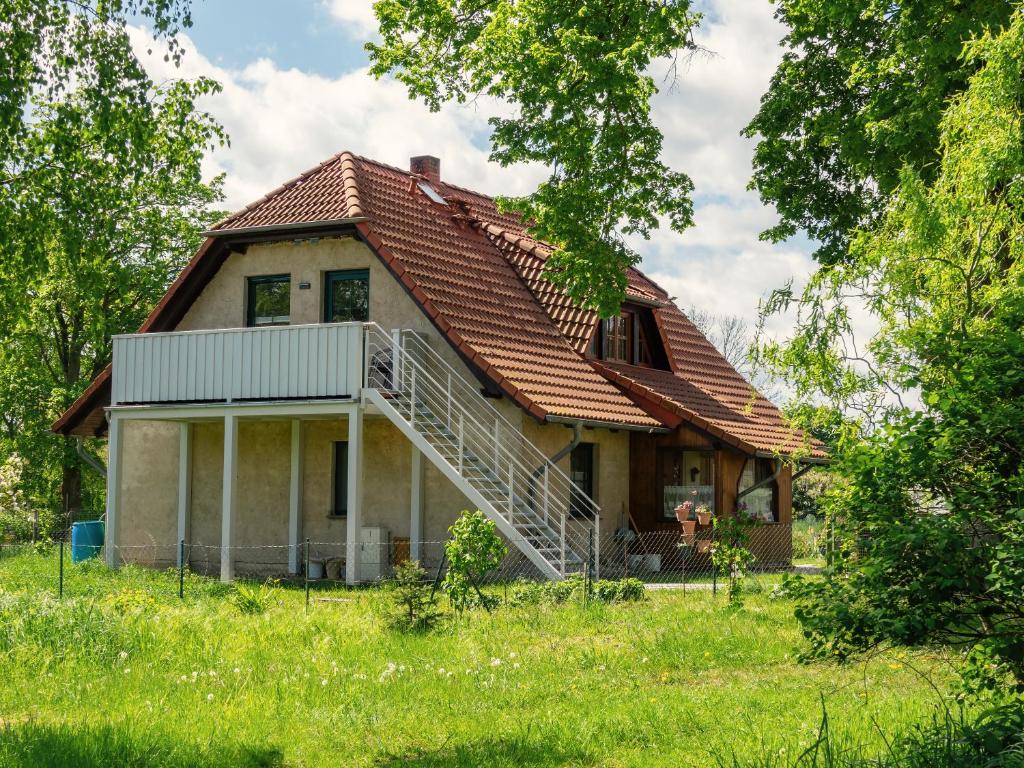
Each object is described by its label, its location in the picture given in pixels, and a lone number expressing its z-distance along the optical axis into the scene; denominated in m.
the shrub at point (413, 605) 13.48
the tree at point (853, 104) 17.34
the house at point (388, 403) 21.16
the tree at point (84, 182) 12.14
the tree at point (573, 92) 19.70
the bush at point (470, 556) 14.82
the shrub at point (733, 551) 16.03
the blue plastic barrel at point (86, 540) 25.83
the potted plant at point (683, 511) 23.66
